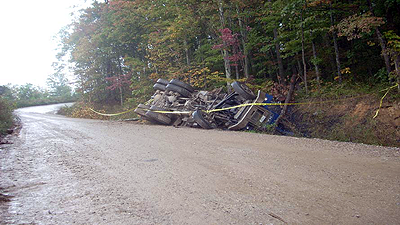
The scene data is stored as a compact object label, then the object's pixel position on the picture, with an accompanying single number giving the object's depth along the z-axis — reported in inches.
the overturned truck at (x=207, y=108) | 438.0
